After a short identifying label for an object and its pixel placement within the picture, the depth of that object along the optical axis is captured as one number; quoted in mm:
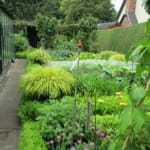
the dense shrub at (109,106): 4105
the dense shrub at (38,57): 10523
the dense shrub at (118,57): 10983
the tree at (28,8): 28125
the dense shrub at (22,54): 15398
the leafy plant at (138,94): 935
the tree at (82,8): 34344
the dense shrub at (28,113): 3984
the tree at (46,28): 16984
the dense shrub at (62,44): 16623
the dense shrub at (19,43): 16884
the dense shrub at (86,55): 13101
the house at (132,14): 22203
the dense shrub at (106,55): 13055
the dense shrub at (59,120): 3092
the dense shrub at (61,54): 13655
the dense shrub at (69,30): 20181
